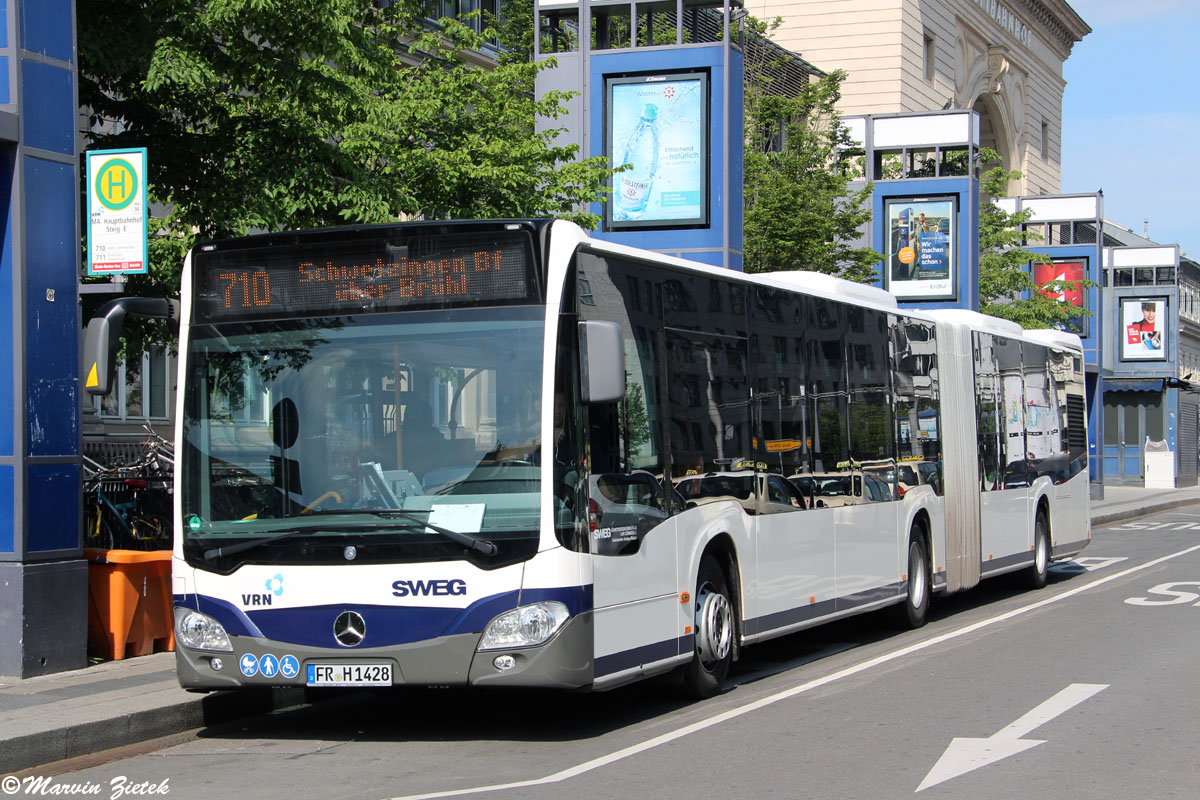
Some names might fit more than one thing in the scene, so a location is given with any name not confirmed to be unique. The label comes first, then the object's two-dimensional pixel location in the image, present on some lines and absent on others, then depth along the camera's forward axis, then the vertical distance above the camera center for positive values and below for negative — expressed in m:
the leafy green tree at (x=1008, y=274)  36.38 +3.21
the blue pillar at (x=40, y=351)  10.10 +0.44
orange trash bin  11.02 -1.43
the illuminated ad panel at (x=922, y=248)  33.34 +3.61
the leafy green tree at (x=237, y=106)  12.31 +2.79
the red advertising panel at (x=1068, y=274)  44.81 +4.01
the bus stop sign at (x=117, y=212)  10.68 +1.46
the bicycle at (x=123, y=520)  14.27 -1.10
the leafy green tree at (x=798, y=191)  27.45 +4.14
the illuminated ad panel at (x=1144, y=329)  55.44 +2.77
